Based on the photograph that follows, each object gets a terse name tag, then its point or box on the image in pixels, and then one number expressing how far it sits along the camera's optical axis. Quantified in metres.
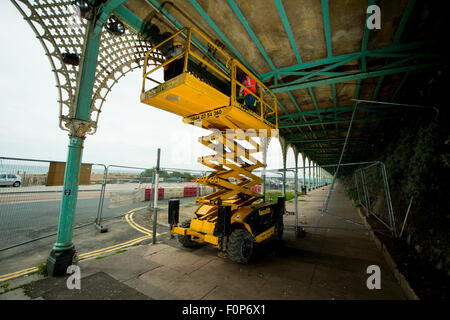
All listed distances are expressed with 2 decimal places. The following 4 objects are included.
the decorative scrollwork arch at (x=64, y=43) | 3.60
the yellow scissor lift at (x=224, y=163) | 3.64
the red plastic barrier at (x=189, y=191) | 17.59
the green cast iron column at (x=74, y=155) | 3.51
